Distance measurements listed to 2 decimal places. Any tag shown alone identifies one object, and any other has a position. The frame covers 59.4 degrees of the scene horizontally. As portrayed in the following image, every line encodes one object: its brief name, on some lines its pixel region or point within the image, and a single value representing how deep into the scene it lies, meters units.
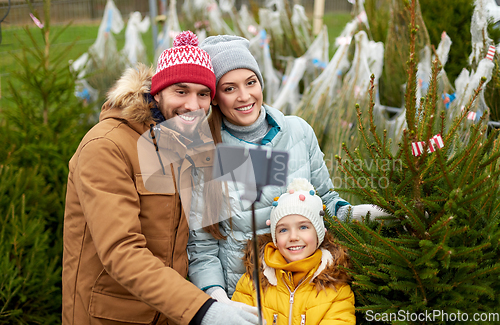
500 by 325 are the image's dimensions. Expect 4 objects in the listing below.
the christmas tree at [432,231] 1.51
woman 1.99
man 1.55
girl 1.84
